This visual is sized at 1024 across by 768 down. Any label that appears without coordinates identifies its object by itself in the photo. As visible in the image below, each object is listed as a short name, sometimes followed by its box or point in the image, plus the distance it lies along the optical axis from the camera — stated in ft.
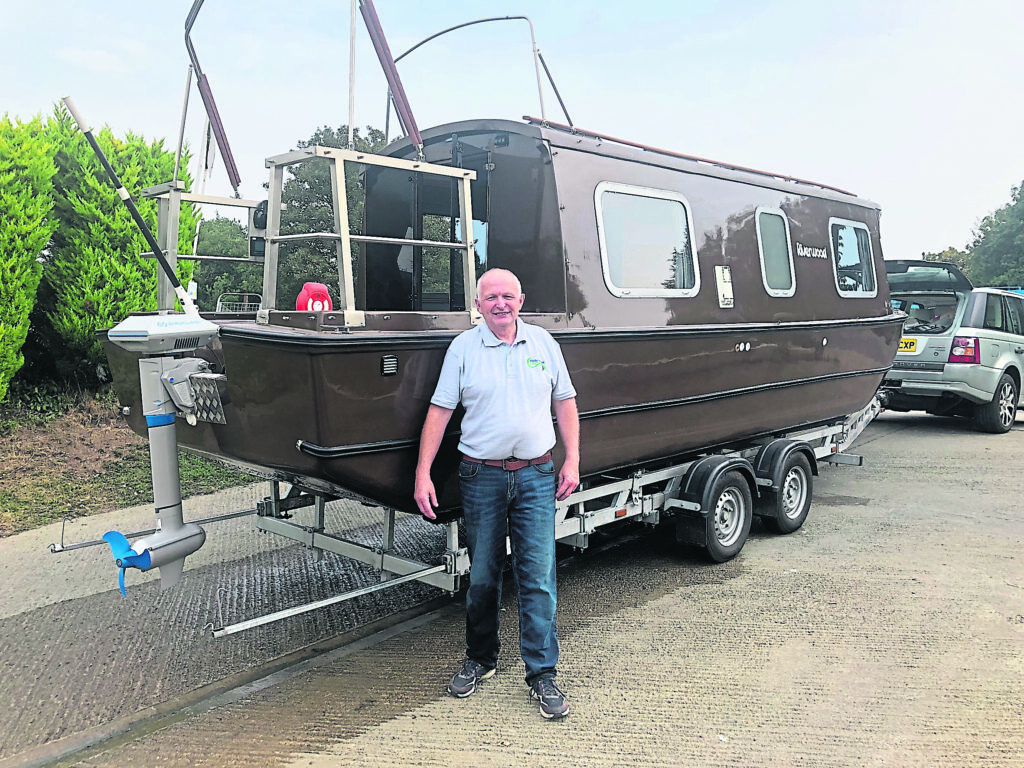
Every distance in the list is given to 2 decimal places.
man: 11.31
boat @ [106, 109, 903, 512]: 11.23
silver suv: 33.78
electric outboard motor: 11.37
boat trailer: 11.63
